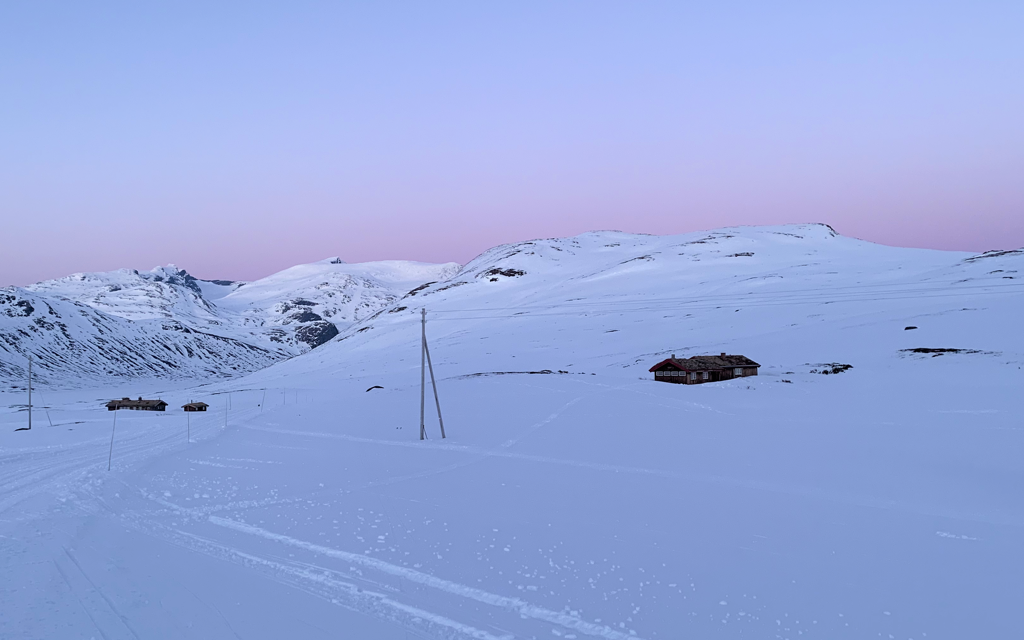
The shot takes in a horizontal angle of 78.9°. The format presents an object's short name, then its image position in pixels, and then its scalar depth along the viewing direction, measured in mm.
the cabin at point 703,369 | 50969
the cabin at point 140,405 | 70438
